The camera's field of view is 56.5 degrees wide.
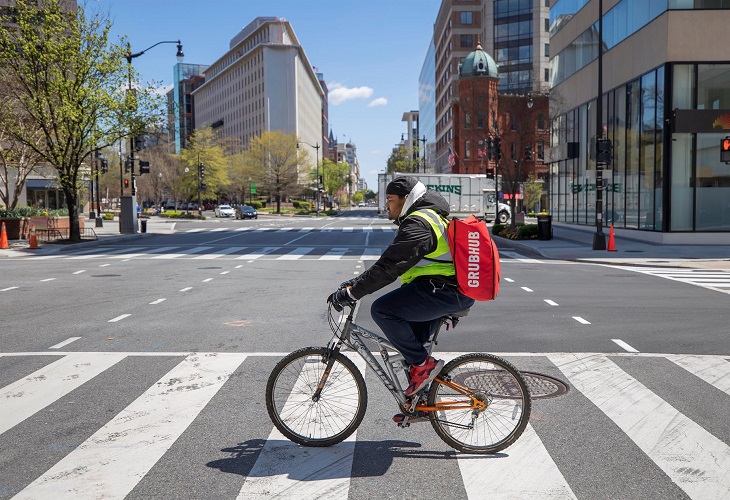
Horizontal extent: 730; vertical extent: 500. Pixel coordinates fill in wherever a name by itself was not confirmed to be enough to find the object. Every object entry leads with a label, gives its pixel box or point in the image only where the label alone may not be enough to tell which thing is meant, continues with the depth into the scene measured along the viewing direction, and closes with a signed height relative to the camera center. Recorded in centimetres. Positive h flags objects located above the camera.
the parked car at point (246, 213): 7038 -57
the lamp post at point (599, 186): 2417 +59
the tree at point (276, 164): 9338 +596
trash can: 2952 -103
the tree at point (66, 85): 2894 +559
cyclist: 446 -51
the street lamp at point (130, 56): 3266 +753
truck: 5400 +101
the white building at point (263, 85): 13262 +2597
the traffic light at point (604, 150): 2385 +186
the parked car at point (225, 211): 7438 -38
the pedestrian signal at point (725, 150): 2175 +165
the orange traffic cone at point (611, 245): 2390 -149
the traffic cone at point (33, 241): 2667 -122
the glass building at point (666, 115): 2683 +370
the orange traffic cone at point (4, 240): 2636 -115
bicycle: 476 -135
